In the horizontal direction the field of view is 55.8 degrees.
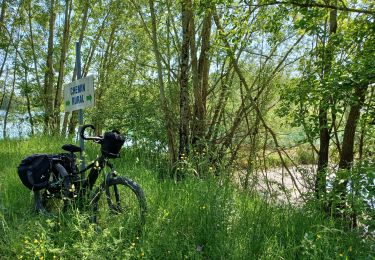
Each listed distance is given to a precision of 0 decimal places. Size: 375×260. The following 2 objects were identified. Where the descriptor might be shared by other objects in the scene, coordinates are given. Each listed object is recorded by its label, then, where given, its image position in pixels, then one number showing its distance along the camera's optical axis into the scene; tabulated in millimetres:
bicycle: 2861
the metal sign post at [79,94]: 3463
